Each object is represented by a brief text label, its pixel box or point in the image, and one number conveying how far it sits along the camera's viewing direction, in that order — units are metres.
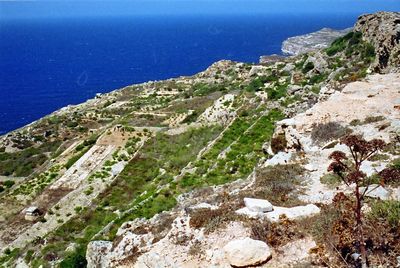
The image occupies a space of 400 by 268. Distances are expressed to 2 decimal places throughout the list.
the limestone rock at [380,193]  14.20
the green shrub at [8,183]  42.84
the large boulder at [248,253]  11.95
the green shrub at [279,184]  15.44
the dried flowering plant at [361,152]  10.35
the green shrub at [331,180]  16.38
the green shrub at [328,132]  21.58
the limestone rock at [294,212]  13.76
